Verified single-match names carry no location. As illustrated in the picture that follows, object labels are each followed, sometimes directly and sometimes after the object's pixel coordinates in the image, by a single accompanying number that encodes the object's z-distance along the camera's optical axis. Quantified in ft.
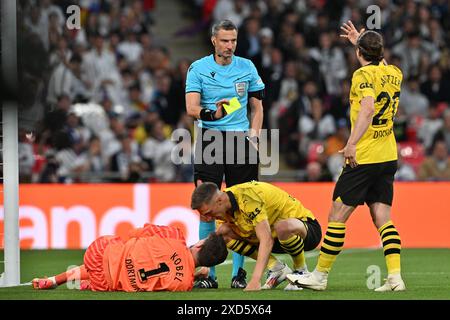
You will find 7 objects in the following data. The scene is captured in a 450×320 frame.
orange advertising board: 93.97
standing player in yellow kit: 51.85
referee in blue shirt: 57.77
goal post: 57.00
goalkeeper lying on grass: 51.31
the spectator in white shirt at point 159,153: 109.60
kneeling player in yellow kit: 51.13
